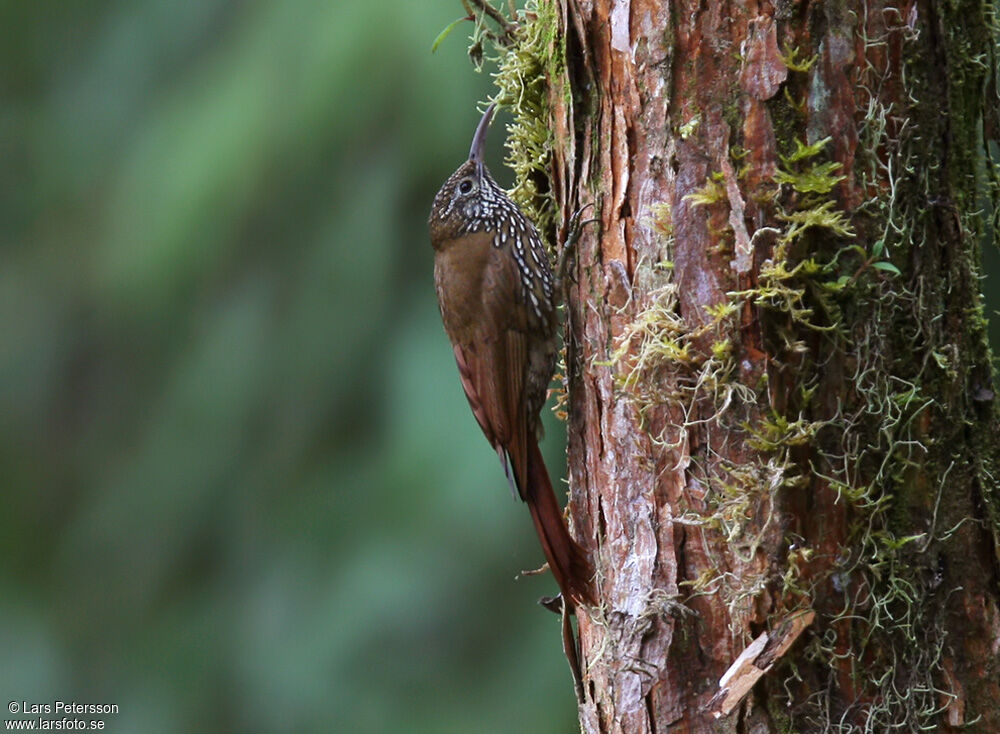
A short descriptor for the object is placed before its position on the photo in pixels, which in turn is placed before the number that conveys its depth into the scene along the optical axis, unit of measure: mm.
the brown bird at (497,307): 5070
